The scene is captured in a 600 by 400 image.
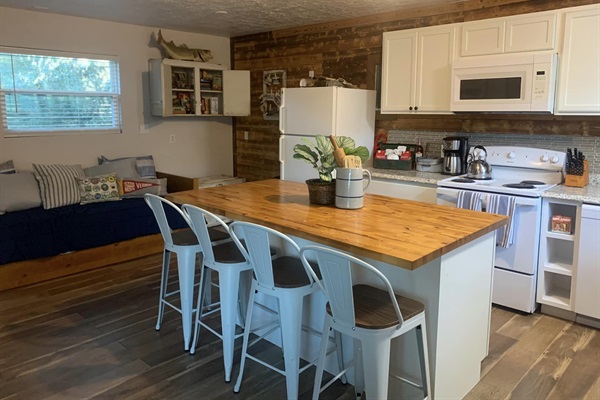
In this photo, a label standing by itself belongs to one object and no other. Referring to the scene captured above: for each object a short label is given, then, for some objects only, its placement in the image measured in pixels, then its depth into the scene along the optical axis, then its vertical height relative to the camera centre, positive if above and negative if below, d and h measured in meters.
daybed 3.79 -0.91
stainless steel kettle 3.84 -0.29
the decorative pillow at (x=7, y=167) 4.37 -0.35
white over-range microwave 3.38 +0.36
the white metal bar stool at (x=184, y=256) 2.73 -0.71
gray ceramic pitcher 2.42 -0.28
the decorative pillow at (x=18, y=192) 4.07 -0.55
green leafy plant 2.49 -0.12
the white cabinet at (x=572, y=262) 3.08 -0.87
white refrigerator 4.38 +0.12
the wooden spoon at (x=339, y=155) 2.45 -0.12
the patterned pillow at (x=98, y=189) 4.52 -0.56
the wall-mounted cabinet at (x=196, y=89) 5.20 +0.46
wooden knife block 3.40 -0.33
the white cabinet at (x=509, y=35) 3.39 +0.71
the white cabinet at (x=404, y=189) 3.88 -0.48
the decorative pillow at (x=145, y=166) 5.24 -0.40
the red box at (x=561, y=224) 3.24 -0.61
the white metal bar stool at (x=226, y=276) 2.46 -0.74
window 4.52 +0.36
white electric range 3.28 -0.48
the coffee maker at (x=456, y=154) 4.07 -0.19
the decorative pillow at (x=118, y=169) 4.89 -0.40
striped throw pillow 4.31 -0.51
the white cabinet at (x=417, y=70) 3.96 +0.53
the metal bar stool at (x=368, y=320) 1.76 -0.72
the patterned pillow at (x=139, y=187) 4.73 -0.57
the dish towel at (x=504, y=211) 3.29 -0.54
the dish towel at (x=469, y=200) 3.45 -0.49
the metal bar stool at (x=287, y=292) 2.15 -0.73
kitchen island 1.91 -0.49
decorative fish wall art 5.25 +0.87
